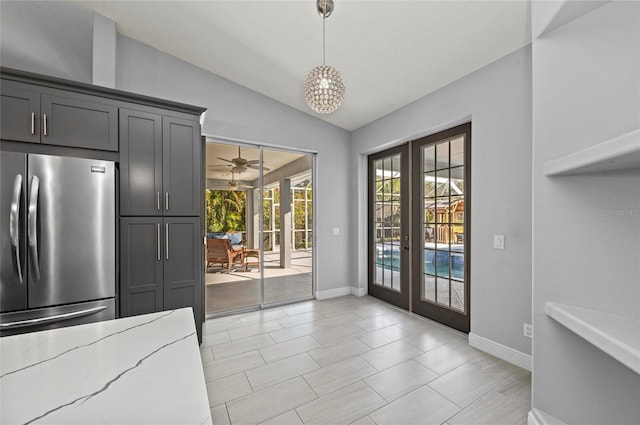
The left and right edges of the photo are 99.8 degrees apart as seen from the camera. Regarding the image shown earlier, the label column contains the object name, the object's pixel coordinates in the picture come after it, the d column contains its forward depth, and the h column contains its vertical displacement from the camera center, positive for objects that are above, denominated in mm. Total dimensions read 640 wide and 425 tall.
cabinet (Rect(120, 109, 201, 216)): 2342 +441
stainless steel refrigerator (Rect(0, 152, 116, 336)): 1791 -203
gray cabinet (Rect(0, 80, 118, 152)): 1930 +734
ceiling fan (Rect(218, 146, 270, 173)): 3754 +685
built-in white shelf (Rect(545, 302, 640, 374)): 761 -411
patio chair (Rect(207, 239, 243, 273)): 3892 -602
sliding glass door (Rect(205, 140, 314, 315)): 3676 -197
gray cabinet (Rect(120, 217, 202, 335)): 2303 -471
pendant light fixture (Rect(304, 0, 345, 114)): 2068 +985
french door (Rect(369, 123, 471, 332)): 2947 -184
